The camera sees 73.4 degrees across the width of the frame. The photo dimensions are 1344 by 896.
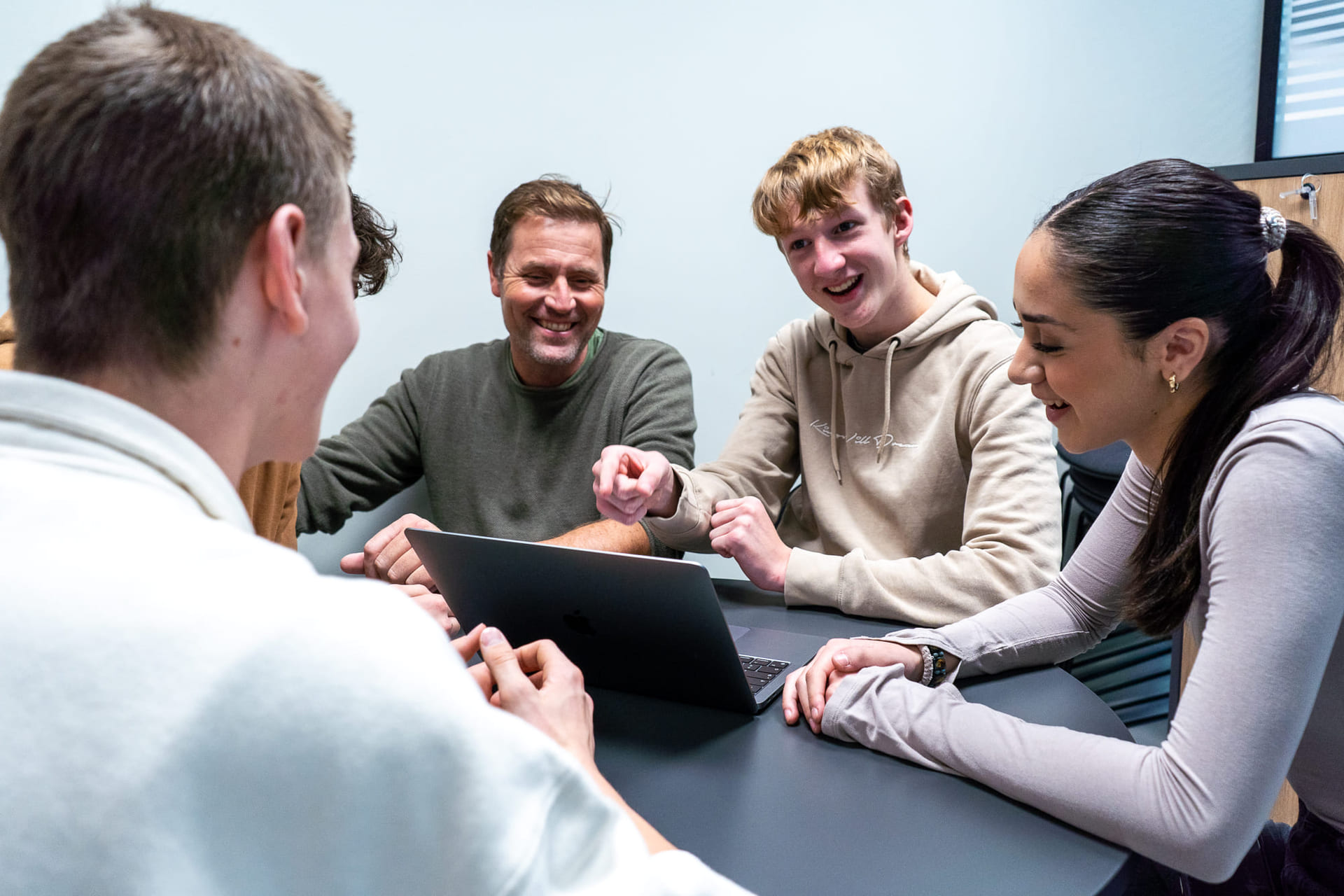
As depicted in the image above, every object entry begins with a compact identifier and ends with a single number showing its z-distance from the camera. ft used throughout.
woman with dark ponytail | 2.60
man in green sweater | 6.62
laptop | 2.97
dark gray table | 2.40
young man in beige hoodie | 4.56
